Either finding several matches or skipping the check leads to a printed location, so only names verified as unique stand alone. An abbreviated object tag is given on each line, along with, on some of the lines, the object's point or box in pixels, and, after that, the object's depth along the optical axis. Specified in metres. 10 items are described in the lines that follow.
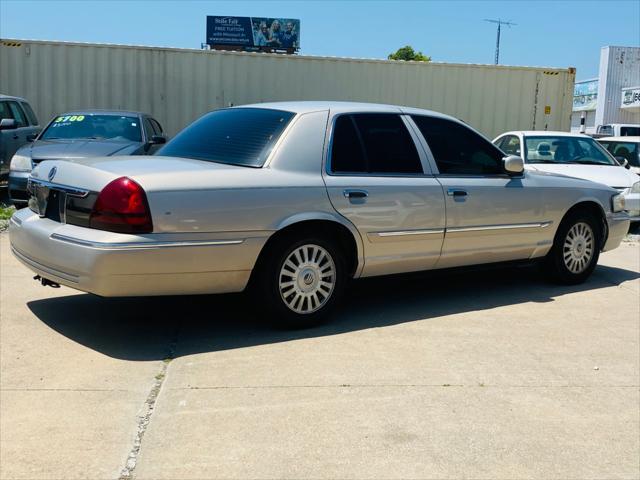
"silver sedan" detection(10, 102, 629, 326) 4.57
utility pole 61.19
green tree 73.31
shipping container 14.79
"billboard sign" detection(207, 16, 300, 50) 68.50
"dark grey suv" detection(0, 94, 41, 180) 11.60
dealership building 37.91
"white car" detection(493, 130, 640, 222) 10.59
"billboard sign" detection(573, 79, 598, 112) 42.25
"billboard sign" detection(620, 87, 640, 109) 36.09
